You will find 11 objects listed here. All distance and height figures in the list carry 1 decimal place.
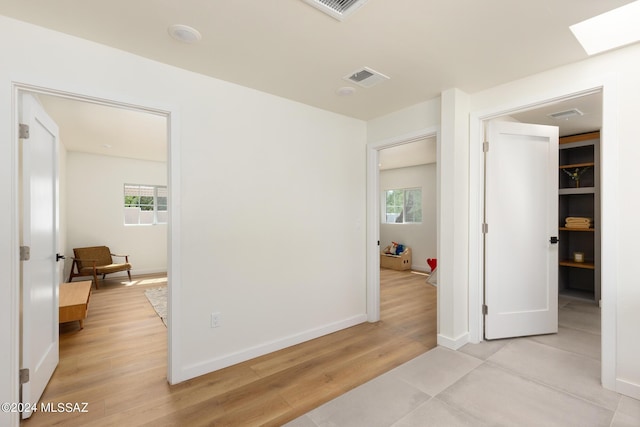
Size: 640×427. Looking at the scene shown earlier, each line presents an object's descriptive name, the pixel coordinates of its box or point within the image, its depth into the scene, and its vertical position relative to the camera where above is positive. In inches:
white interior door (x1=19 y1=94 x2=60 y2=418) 73.5 -10.6
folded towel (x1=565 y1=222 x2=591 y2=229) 170.5 -7.8
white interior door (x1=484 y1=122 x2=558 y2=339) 117.9 -7.4
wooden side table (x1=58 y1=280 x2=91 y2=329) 127.0 -40.9
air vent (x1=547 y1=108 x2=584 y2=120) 134.9 +45.8
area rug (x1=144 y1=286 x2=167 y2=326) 155.9 -53.6
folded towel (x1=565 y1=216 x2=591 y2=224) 171.2 -4.8
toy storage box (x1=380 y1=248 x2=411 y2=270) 270.2 -45.6
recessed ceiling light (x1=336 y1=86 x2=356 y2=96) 107.5 +44.6
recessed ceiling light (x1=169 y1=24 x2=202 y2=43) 72.2 +44.5
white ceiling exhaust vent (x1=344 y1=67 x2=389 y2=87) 95.4 +44.8
